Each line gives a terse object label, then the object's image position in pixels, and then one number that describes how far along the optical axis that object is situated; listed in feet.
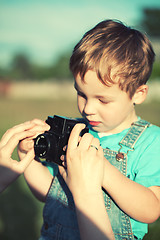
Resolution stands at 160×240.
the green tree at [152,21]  110.11
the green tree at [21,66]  156.57
